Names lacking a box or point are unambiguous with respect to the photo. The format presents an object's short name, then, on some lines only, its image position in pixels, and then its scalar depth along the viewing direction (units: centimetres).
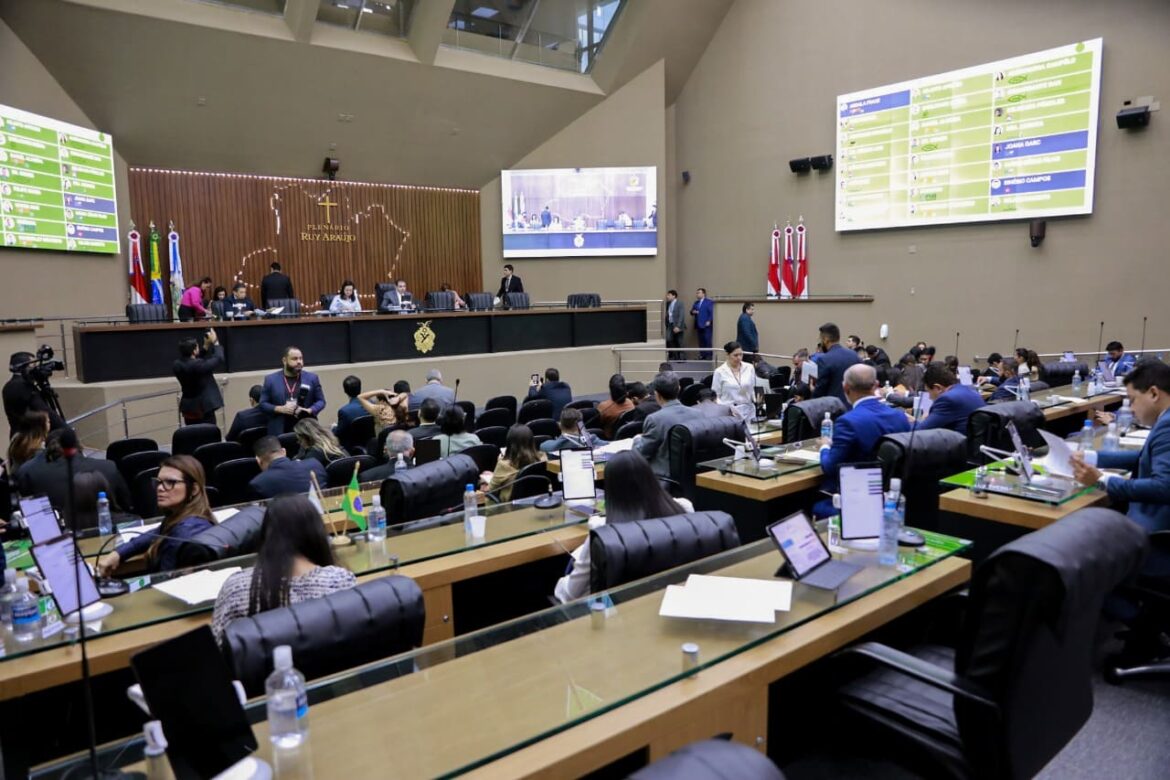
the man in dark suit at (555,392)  788
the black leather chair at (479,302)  1189
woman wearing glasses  287
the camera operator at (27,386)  600
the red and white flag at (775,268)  1379
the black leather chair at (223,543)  277
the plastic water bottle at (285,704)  154
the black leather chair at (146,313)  935
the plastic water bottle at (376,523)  311
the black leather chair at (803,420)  538
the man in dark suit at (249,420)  698
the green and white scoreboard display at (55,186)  901
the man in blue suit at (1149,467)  292
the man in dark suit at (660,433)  469
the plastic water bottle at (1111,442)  436
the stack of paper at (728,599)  202
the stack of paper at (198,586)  247
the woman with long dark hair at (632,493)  281
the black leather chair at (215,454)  541
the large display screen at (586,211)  1478
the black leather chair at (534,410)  716
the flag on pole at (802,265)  1342
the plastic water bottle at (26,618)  224
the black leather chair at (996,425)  486
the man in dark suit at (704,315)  1423
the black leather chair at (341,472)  470
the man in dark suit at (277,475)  411
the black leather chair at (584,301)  1276
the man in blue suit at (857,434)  401
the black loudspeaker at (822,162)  1279
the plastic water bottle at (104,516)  342
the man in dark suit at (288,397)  696
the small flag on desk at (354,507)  315
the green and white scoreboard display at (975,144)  998
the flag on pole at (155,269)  1184
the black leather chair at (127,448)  579
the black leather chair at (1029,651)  154
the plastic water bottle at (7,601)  231
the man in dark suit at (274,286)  1220
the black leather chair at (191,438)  579
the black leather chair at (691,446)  454
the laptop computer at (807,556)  221
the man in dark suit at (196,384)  757
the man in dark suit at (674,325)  1414
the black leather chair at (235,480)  495
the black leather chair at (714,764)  104
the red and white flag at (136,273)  1134
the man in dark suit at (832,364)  709
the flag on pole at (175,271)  1209
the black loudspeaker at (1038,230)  1038
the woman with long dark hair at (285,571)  214
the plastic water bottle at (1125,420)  486
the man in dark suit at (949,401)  508
